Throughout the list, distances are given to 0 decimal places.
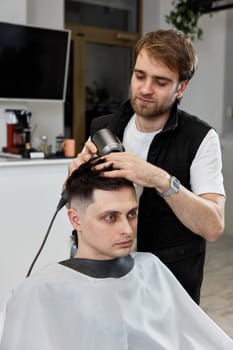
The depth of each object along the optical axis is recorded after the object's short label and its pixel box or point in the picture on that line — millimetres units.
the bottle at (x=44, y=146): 3227
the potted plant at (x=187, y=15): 4523
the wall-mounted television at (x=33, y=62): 3193
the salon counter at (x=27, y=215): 2741
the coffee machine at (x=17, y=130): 3234
